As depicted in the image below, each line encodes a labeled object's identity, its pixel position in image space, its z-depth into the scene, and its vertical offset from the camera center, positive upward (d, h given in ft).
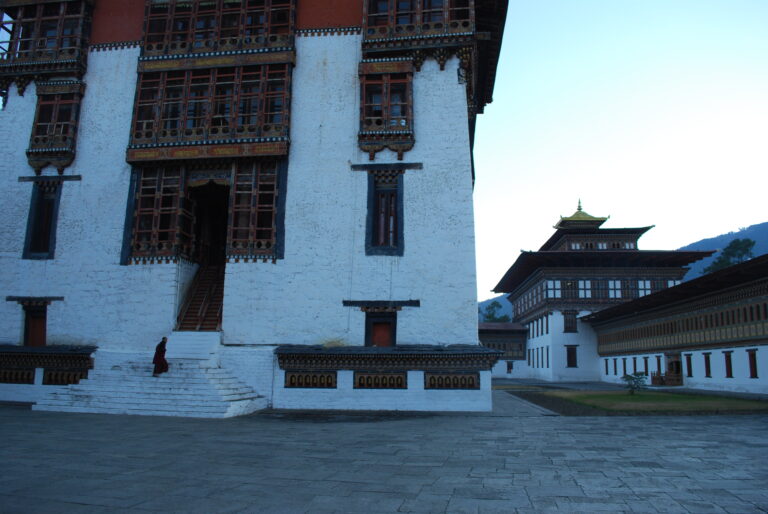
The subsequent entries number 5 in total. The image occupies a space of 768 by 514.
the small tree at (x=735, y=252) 250.78 +47.25
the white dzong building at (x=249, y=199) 52.26 +15.21
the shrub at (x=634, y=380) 77.06 -3.96
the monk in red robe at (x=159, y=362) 48.73 -1.82
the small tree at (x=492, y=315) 328.08 +22.52
